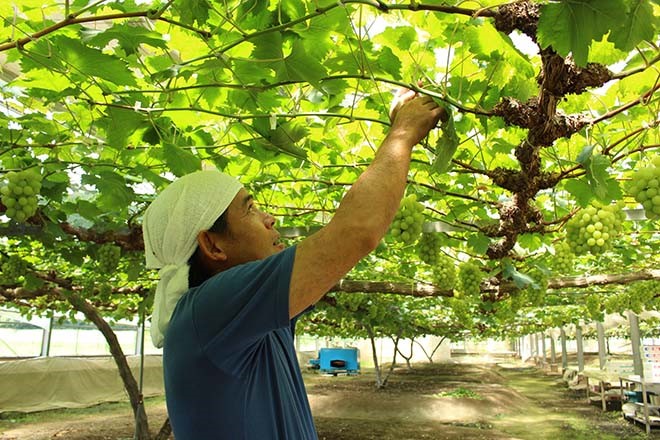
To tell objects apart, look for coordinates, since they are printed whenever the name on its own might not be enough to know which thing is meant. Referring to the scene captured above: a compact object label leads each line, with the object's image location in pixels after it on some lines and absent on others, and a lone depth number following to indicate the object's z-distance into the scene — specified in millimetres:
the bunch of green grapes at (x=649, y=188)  2328
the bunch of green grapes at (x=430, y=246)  3986
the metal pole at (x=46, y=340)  16328
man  1208
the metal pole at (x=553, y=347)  33844
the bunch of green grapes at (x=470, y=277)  5195
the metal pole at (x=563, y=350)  28009
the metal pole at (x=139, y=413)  6719
